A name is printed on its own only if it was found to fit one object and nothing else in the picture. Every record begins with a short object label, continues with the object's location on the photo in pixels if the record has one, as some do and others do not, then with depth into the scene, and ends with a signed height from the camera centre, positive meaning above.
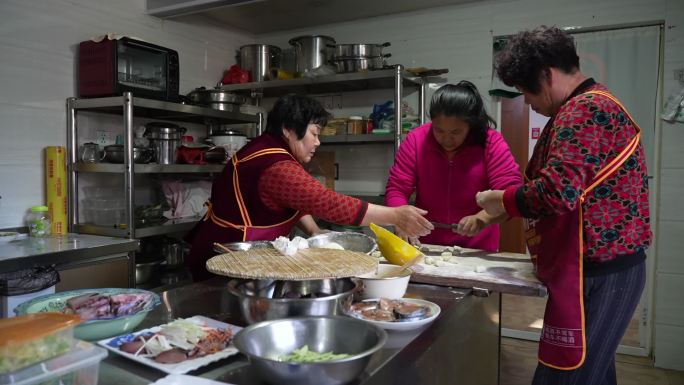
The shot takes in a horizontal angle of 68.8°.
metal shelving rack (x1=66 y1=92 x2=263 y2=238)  3.01 +0.03
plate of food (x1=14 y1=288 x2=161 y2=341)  1.15 -0.35
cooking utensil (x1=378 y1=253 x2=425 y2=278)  1.64 -0.32
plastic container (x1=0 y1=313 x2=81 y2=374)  0.82 -0.29
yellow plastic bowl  1.77 -0.27
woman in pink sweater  2.30 +0.04
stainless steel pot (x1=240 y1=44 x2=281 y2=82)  4.23 +0.95
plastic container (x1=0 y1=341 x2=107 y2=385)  0.82 -0.34
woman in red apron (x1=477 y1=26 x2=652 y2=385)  1.45 -0.12
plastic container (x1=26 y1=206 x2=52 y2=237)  2.86 -0.31
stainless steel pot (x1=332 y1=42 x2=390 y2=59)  3.62 +0.89
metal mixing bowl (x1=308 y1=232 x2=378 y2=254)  1.77 -0.25
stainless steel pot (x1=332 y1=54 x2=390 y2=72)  3.61 +0.80
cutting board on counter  1.60 -0.35
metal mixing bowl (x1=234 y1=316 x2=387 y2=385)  0.92 -0.36
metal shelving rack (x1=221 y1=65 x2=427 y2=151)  3.49 +0.68
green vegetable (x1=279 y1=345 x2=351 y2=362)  0.96 -0.37
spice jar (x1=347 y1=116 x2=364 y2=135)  3.82 +0.35
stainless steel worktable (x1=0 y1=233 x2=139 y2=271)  2.24 -0.40
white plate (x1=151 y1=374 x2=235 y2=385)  0.93 -0.39
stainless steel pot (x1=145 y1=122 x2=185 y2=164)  3.33 +0.21
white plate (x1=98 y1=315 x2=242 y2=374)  0.99 -0.39
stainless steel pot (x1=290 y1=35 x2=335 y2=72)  3.89 +0.95
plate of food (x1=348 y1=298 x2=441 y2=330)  1.25 -0.37
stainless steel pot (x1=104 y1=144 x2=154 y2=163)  3.09 +0.10
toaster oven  2.99 +0.63
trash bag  2.16 -0.50
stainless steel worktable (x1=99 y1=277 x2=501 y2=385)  1.01 -0.41
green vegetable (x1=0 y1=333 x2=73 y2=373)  0.82 -0.31
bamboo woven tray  1.20 -0.24
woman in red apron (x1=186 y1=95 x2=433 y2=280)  1.93 -0.10
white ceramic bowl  1.46 -0.34
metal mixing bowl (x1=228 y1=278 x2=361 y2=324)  1.16 -0.31
